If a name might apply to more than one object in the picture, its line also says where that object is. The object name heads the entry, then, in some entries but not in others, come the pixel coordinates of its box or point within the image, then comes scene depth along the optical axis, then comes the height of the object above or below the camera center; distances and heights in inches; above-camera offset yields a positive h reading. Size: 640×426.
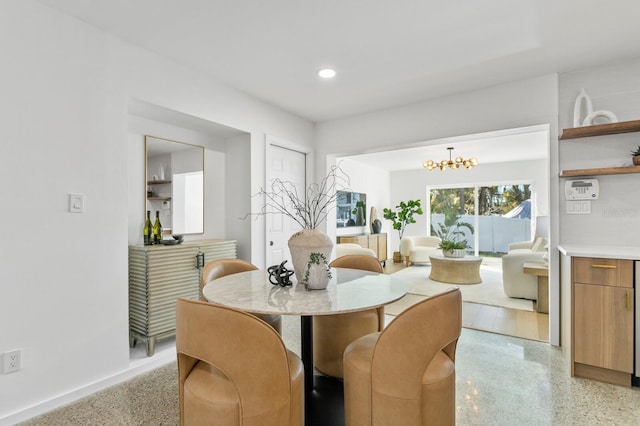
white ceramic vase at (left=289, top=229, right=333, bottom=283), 72.0 -7.8
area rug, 161.5 -47.0
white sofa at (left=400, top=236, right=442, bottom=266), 280.2 -32.3
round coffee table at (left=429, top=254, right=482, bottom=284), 211.0 -38.5
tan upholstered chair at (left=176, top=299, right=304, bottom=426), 45.3 -21.8
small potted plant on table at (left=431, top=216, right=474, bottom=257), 316.8 -17.9
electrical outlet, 70.7 -32.6
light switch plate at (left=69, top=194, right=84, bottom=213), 81.0 +2.4
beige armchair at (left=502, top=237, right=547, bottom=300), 167.0 -34.4
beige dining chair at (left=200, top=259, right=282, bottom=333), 84.7 -16.4
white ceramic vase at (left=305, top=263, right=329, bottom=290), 68.0 -13.9
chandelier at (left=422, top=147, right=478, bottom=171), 239.5 +36.2
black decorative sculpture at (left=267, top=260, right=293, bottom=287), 71.7 -14.1
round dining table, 55.1 -16.3
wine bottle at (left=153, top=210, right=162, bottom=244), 113.1 -6.3
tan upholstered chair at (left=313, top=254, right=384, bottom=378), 87.0 -33.0
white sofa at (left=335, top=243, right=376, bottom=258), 229.0 -27.1
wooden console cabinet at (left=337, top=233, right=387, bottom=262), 263.7 -25.9
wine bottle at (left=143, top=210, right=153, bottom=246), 112.3 -6.6
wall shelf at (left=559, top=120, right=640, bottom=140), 97.9 +25.4
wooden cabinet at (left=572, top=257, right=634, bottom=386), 83.6 -28.6
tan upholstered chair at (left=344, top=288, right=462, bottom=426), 50.3 -25.8
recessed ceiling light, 110.8 +48.3
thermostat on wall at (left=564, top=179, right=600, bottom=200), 108.5 +7.3
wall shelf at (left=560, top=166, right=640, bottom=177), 99.0 +12.5
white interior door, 144.4 +10.7
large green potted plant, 318.1 -3.6
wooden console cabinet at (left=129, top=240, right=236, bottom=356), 99.3 -23.4
